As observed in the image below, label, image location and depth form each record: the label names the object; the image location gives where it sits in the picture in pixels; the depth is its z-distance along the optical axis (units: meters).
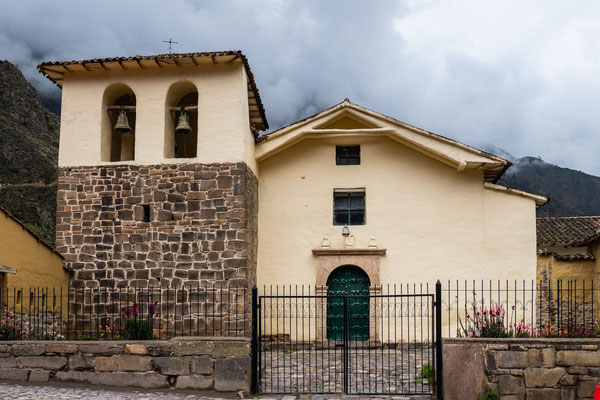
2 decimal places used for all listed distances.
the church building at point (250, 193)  13.22
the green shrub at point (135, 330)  9.92
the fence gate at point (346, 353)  9.09
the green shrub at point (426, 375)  9.41
